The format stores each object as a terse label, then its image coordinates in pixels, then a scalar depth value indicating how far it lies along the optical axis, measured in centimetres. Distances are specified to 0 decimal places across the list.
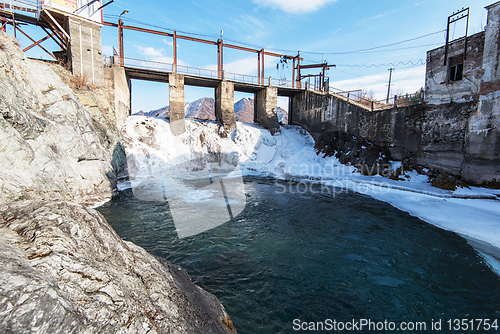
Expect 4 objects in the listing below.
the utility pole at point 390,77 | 3334
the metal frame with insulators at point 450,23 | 1273
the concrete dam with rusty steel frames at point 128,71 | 1494
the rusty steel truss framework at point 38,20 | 1426
